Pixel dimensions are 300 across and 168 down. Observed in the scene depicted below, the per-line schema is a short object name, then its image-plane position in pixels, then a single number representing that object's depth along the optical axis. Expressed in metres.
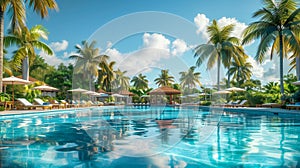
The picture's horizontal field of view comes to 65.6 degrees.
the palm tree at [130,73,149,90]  46.09
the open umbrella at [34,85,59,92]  17.56
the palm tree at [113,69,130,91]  39.00
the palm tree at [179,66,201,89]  39.34
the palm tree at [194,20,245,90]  22.36
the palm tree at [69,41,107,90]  29.84
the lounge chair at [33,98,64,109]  14.96
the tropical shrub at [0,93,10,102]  11.67
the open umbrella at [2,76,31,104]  13.32
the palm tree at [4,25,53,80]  17.17
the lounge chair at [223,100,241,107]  17.82
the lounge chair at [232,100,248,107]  17.43
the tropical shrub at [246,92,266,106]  16.58
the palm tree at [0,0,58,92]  11.62
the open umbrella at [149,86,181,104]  25.25
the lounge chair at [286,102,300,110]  11.62
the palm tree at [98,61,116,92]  32.27
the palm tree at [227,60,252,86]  37.06
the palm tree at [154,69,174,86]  42.55
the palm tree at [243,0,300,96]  14.32
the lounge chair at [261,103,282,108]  14.10
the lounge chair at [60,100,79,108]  18.08
